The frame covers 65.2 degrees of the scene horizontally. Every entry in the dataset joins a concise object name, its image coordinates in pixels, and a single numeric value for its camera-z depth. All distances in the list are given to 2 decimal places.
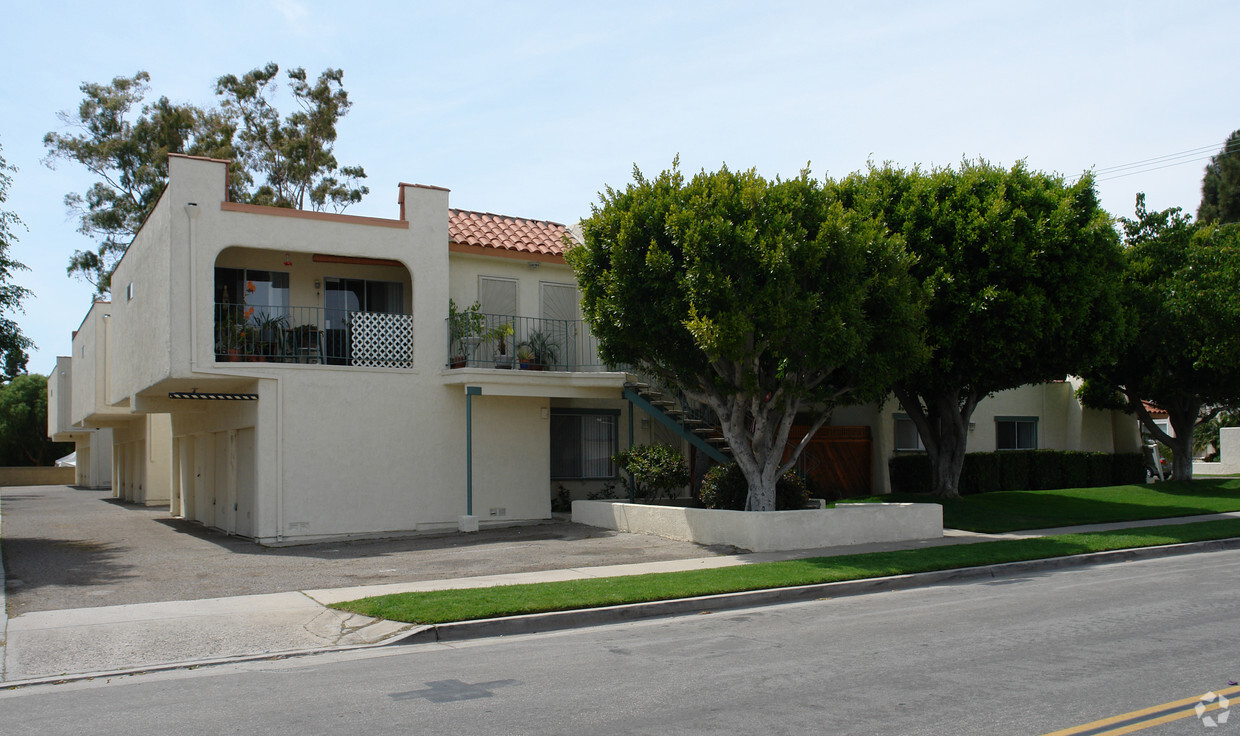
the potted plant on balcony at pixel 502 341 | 19.47
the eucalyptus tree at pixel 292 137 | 39.00
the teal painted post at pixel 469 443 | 18.92
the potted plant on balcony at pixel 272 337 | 18.42
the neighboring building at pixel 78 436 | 40.34
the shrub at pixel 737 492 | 17.59
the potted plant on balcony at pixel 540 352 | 20.38
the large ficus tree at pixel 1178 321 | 23.52
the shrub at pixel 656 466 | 18.75
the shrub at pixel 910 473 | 25.53
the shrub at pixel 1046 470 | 27.53
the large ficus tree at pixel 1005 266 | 18.83
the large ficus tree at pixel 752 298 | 14.92
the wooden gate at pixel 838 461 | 24.28
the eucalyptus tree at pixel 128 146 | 38.16
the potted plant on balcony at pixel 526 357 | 20.16
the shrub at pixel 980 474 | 25.80
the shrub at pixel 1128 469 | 30.06
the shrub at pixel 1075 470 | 28.39
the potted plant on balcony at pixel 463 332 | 19.28
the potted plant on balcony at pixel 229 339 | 17.88
